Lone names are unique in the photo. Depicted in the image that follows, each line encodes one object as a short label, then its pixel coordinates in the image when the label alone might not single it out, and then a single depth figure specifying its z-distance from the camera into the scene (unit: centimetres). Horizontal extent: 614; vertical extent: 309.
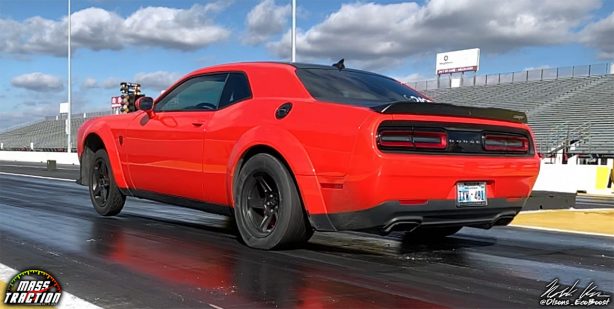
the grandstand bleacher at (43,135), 6506
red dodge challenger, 449
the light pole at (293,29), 2298
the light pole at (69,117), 4438
